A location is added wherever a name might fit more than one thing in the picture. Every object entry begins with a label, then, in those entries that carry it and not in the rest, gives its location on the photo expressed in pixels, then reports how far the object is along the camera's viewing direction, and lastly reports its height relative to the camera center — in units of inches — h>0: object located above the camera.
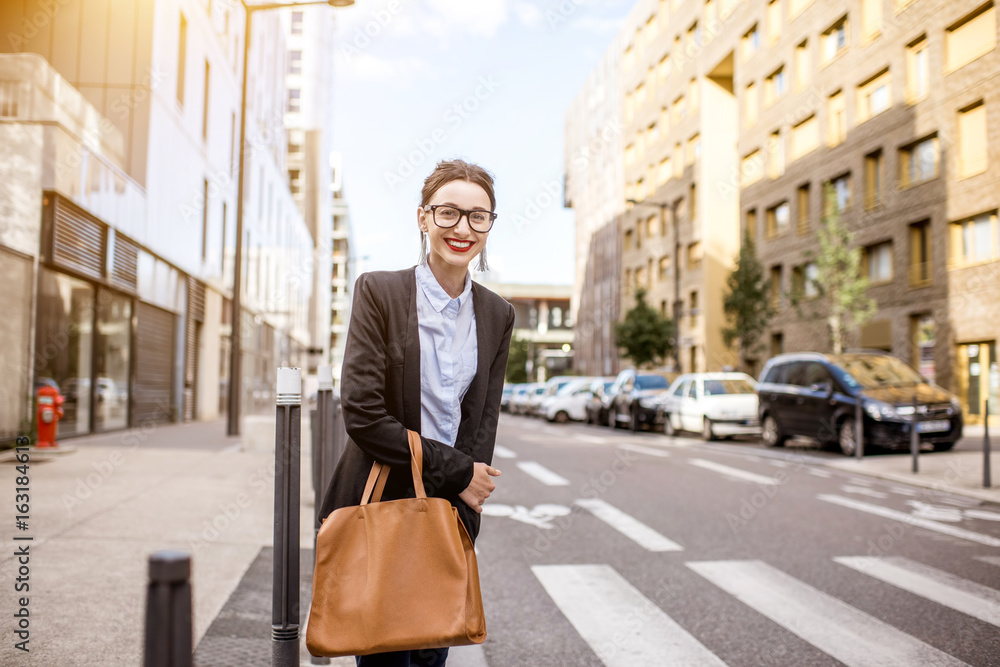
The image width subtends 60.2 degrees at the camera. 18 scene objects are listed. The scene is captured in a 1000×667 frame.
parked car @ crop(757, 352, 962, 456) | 534.6 -15.0
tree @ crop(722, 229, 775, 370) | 1052.5 +95.6
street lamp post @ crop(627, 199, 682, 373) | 1256.2 +77.1
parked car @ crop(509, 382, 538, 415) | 1672.6 -41.9
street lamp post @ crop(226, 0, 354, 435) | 654.5 +56.8
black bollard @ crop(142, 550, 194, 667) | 48.8 -13.6
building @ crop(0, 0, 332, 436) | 497.0 +129.3
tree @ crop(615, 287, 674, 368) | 1501.0 +79.7
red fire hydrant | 455.2 -20.4
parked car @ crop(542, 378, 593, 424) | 1219.2 -37.9
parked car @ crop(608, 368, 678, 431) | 913.5 -21.2
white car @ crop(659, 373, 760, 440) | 744.3 -24.3
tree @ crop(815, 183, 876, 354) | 839.7 +95.7
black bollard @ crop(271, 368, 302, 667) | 98.2 -17.2
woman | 83.7 +1.1
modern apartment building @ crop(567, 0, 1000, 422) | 898.7 +297.7
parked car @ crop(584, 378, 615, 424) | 1064.2 -30.5
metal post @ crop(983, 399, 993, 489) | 382.9 -38.2
